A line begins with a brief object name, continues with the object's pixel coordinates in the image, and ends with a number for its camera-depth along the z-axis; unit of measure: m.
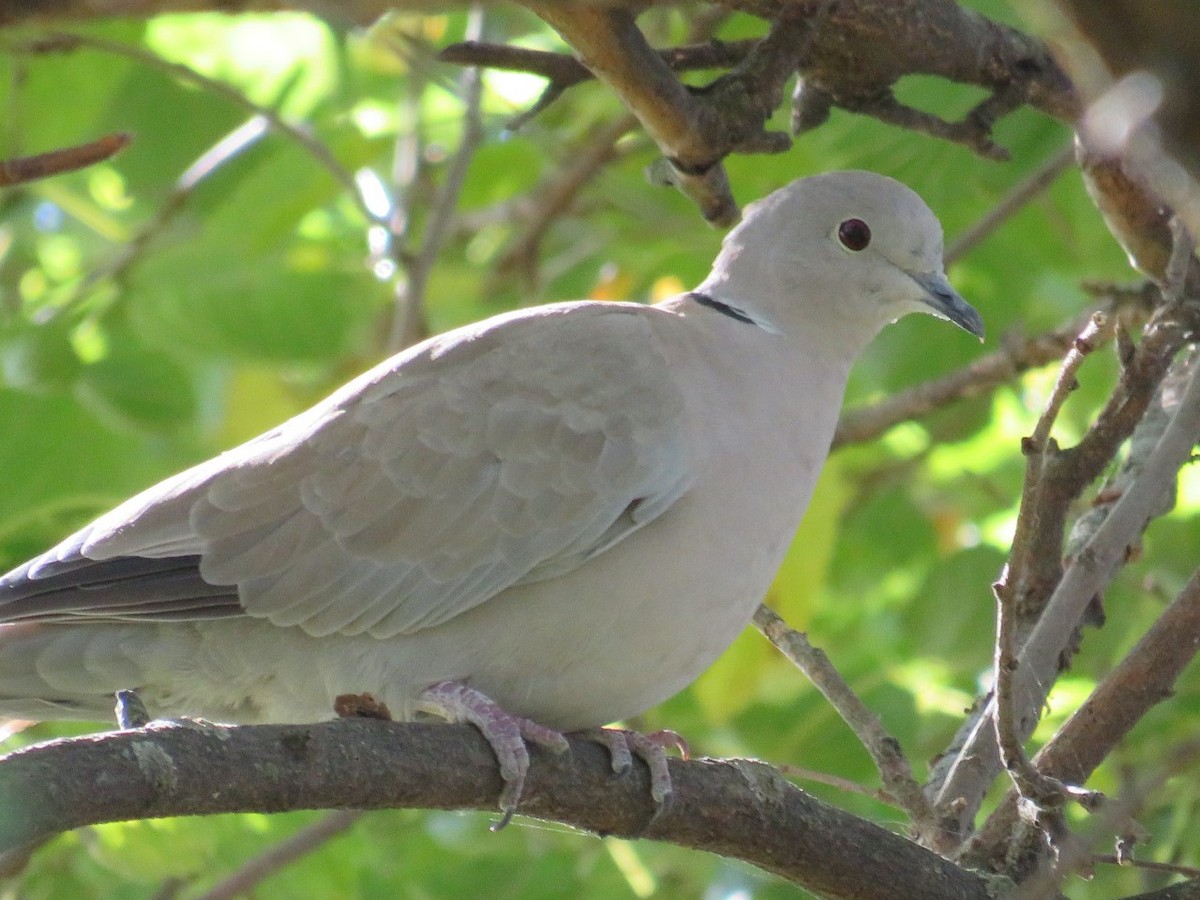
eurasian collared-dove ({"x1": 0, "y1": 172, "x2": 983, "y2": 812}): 5.54
